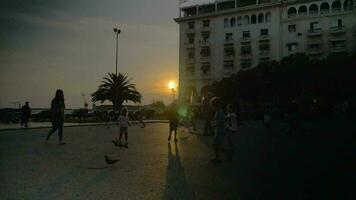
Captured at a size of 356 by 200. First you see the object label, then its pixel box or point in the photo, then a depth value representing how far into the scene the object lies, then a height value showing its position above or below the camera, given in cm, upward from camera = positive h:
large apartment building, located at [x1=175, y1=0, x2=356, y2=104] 3738 +954
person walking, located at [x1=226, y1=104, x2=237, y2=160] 678 -15
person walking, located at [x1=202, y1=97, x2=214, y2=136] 951 +3
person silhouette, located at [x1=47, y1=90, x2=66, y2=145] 826 +10
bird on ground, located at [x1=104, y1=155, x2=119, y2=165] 573 -72
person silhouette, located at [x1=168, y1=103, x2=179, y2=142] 1109 -4
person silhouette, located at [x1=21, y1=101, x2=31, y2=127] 1855 +1
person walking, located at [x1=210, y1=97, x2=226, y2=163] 618 -15
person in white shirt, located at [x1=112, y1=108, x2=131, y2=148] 980 -14
